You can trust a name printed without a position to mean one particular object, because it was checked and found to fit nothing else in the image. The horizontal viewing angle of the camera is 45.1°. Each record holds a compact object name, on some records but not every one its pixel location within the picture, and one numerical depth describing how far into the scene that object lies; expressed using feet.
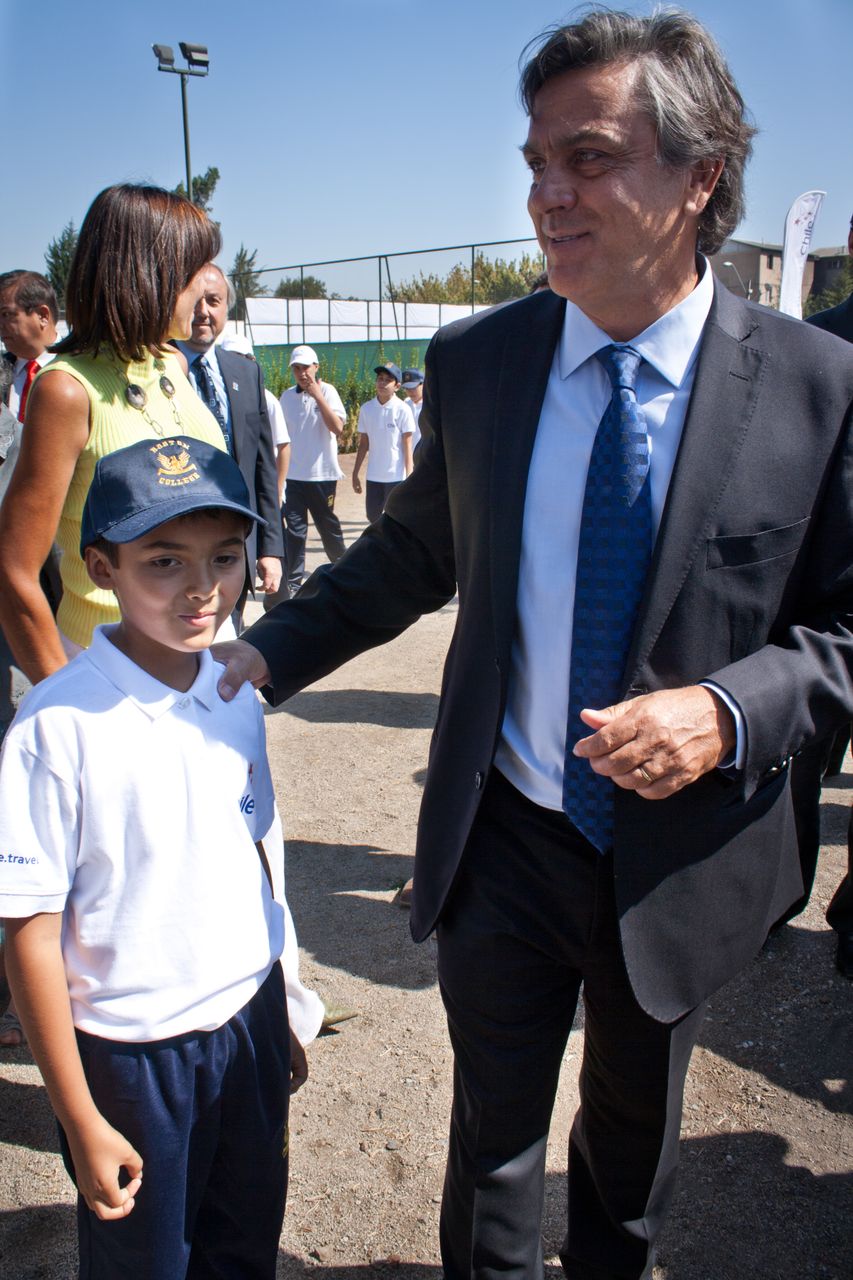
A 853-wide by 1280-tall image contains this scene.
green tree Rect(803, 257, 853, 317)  156.46
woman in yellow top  7.11
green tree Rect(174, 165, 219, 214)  190.60
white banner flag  33.12
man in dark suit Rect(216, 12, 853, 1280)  5.24
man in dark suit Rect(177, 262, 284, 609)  12.67
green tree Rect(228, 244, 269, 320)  83.82
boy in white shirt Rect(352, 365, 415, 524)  31.53
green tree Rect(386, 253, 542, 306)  73.00
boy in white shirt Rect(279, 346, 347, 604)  28.04
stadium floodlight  52.34
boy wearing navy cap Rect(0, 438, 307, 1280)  4.76
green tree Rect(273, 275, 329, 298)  81.92
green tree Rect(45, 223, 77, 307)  158.61
